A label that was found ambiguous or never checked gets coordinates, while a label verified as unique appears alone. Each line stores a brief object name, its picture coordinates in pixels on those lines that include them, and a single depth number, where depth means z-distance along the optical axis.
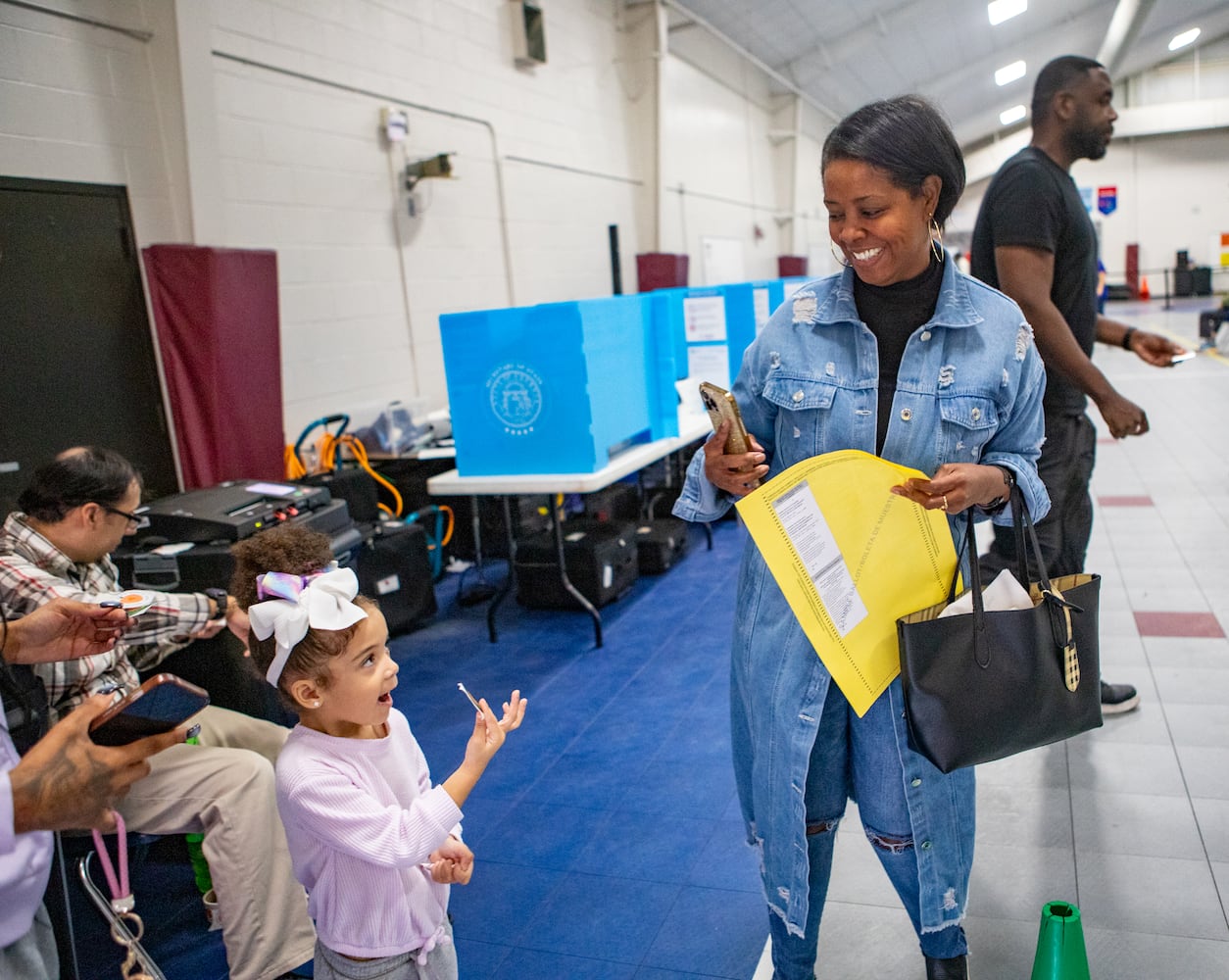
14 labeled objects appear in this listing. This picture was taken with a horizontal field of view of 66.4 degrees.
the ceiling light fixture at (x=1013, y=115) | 20.83
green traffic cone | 1.46
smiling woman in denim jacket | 1.30
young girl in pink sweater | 1.38
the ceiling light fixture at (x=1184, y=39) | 17.39
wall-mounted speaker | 6.11
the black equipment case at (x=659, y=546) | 4.75
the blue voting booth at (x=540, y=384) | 3.55
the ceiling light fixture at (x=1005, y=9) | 11.64
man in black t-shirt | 2.22
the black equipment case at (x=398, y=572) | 3.86
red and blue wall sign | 20.56
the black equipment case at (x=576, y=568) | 4.19
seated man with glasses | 1.92
